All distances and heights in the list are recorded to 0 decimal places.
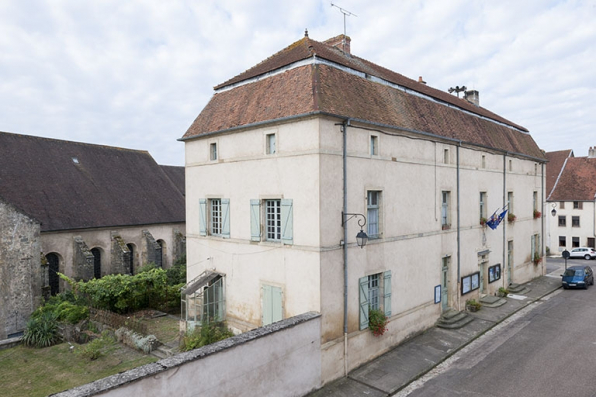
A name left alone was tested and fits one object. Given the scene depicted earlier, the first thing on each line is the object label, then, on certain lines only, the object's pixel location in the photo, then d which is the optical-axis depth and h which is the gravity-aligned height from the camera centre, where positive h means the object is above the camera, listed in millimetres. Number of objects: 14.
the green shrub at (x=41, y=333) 15141 -5284
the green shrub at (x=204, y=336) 11909 -4375
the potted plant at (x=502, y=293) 19266 -4907
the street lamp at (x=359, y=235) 11094 -1125
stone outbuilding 18156 -1110
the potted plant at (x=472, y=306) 16688 -4787
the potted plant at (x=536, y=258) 23833 -4000
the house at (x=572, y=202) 35156 -810
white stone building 10945 -111
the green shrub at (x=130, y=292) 17828 -4439
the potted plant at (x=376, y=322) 11938 -3914
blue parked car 21406 -4698
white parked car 32906 -5113
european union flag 18234 -1270
